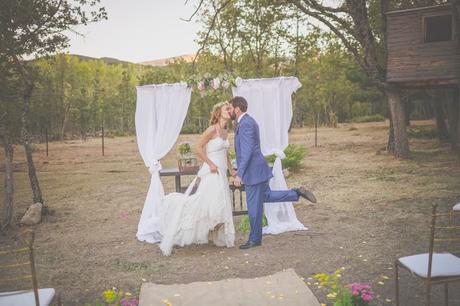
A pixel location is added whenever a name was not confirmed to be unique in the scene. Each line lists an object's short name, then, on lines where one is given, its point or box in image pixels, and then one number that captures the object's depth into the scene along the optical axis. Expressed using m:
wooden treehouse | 16.80
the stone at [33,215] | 9.24
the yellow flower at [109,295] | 3.72
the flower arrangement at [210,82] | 7.73
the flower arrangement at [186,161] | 8.09
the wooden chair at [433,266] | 3.52
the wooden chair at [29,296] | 2.92
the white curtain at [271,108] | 7.93
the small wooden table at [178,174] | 7.93
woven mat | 4.79
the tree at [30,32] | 8.76
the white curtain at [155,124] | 7.79
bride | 6.78
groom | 6.69
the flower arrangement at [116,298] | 3.73
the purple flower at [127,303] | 3.78
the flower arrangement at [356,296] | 4.02
